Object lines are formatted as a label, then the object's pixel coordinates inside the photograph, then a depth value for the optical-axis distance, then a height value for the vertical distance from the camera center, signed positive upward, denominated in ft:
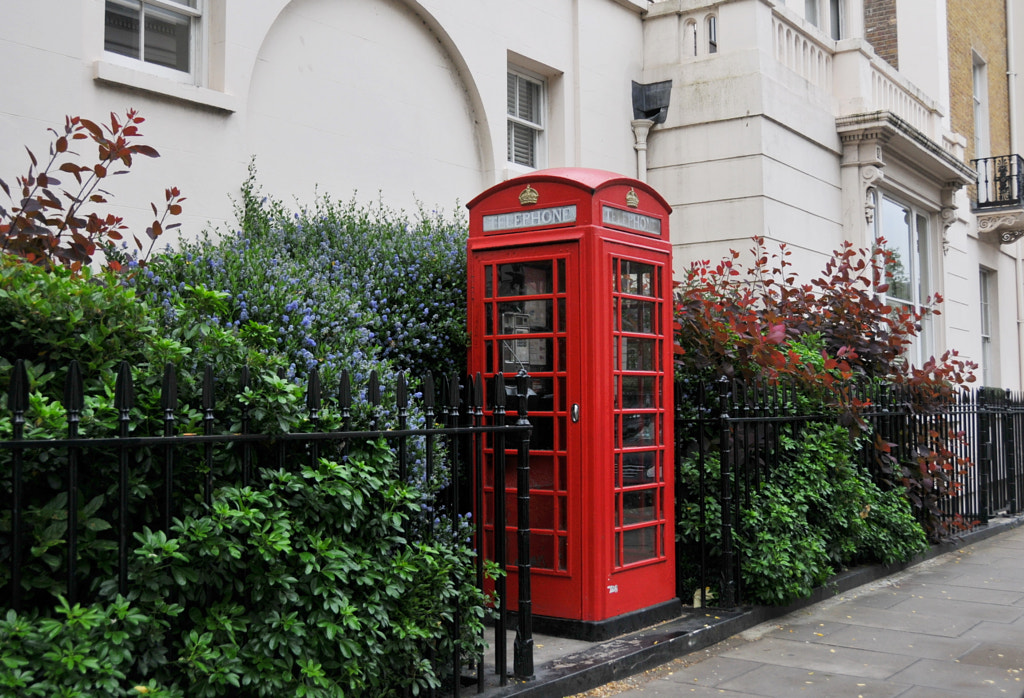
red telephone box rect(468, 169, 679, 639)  18.88 +0.77
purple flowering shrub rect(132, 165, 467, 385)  16.63 +2.38
